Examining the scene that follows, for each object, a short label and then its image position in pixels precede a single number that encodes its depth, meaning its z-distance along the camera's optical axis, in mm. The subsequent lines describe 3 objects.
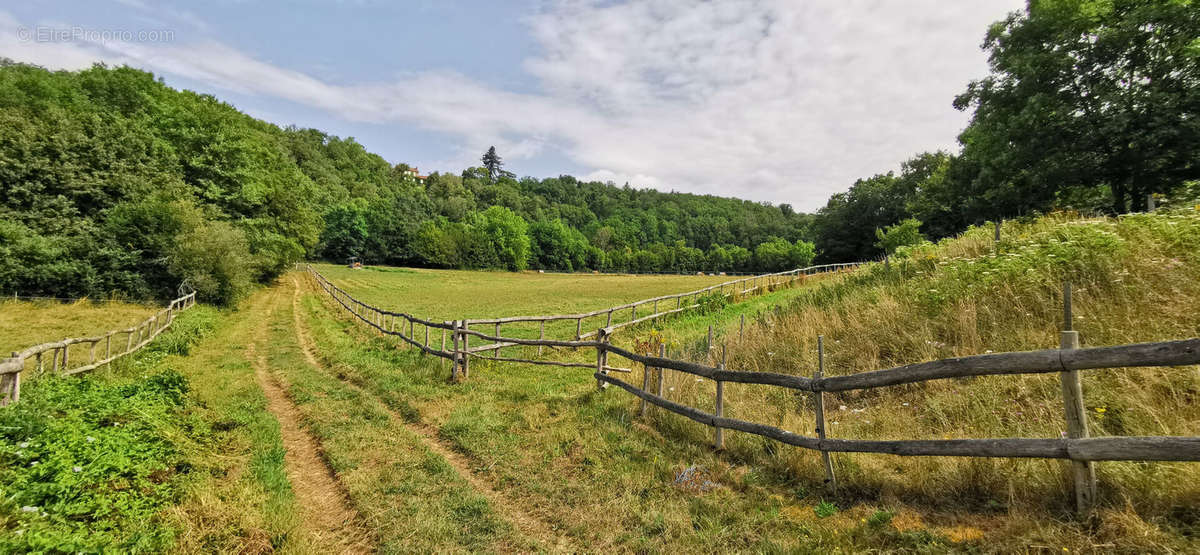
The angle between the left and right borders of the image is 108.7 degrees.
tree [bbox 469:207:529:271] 85188
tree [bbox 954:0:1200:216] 11906
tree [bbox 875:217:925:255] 25867
